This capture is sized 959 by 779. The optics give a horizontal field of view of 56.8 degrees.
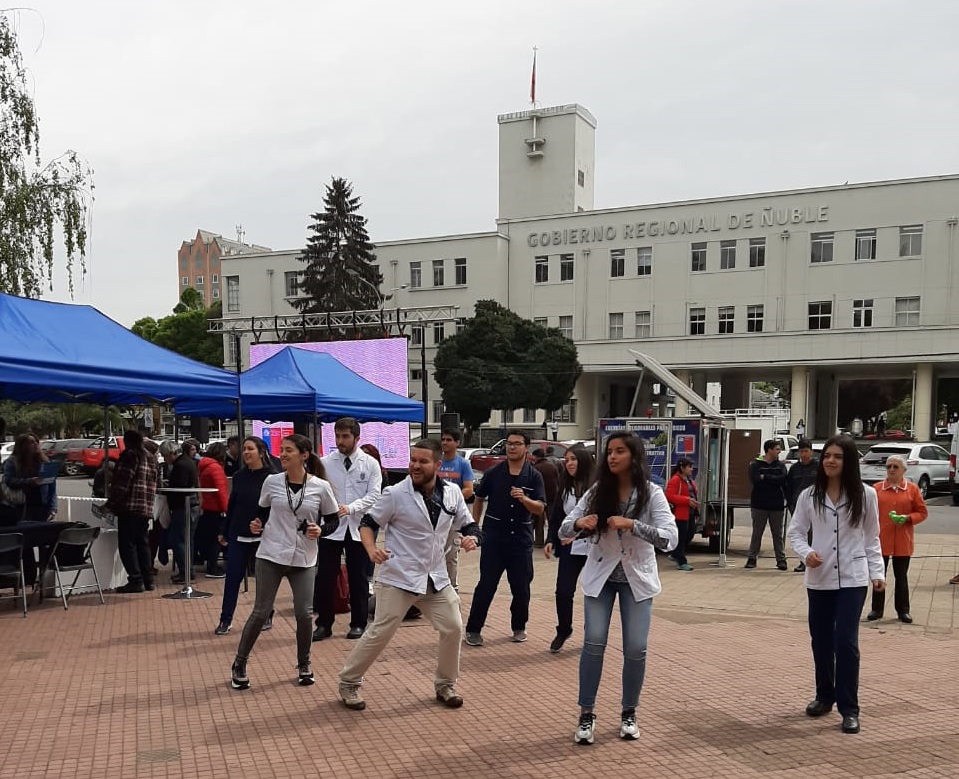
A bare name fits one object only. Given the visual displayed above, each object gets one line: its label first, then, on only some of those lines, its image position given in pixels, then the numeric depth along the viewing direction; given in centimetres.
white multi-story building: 4434
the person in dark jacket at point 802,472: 1109
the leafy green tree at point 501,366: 4484
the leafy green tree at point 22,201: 1770
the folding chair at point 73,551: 861
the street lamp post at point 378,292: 5431
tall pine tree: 5328
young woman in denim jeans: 480
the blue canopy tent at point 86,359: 818
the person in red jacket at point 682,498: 1176
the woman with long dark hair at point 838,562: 516
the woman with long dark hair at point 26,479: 964
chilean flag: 6769
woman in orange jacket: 855
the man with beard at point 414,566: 532
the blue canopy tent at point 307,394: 1272
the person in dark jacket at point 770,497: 1183
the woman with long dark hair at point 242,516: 722
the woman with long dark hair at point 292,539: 585
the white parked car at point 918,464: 2370
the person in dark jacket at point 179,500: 1016
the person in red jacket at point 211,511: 995
